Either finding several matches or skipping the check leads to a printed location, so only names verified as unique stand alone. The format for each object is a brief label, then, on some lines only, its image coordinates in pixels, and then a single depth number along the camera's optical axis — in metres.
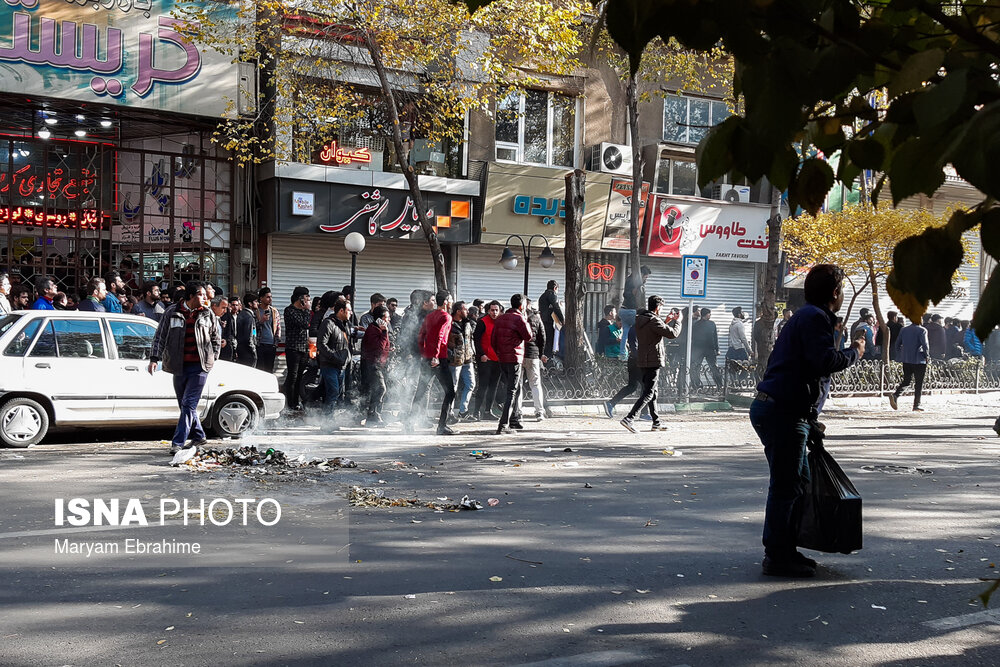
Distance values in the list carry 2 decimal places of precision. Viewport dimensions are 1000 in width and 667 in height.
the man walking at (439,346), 12.59
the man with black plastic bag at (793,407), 5.62
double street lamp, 18.97
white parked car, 10.22
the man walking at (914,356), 17.73
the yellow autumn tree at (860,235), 19.48
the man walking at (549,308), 16.86
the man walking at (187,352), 9.86
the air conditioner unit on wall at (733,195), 25.90
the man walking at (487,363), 13.40
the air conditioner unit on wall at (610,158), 23.72
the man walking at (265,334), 14.70
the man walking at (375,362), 12.99
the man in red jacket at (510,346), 12.60
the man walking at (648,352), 12.96
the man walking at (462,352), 12.70
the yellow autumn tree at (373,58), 16.34
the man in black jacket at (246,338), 14.16
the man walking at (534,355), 13.96
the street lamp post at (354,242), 16.77
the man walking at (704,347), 19.12
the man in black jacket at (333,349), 12.76
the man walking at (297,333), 14.02
